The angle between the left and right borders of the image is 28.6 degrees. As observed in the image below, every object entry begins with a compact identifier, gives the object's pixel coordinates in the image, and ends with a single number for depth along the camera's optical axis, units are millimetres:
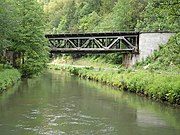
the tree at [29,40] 42656
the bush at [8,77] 30473
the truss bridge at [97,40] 55125
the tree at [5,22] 28953
